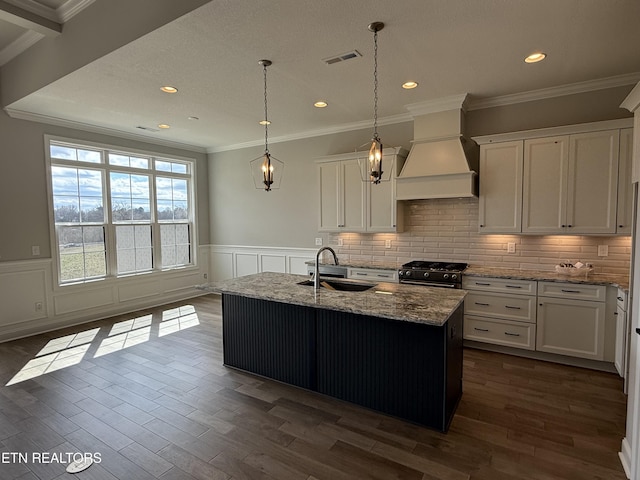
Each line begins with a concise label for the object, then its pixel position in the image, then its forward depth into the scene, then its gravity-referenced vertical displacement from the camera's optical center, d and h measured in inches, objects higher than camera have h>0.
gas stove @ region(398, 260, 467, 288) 154.2 -24.6
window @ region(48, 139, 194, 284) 199.2 +8.6
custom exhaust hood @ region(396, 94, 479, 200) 158.4 +30.5
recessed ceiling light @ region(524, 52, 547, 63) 117.5 +56.3
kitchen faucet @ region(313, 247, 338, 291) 116.5 -19.5
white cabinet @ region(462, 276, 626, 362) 131.3 -40.3
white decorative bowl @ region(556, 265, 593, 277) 143.4 -22.2
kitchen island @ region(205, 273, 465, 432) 95.5 -38.5
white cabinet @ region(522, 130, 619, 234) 134.5 +14.2
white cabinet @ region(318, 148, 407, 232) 181.2 +14.2
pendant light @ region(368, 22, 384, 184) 103.7 +19.4
